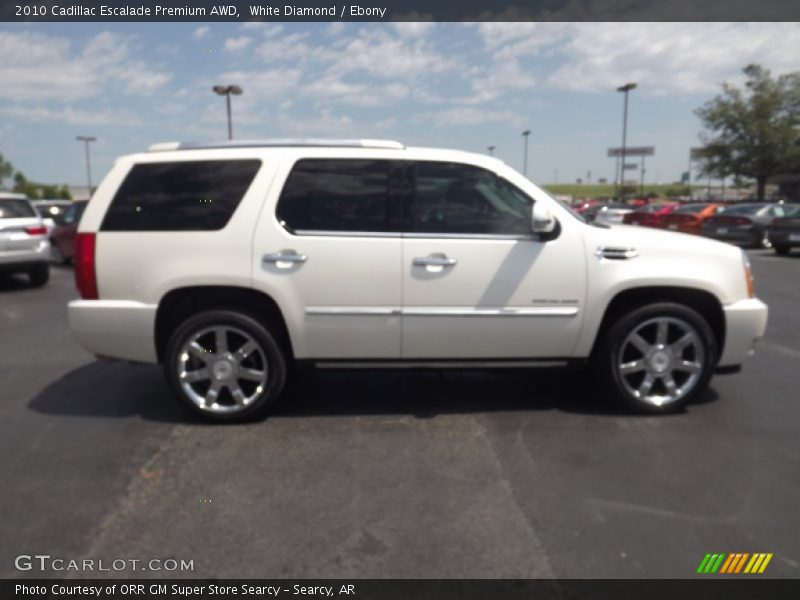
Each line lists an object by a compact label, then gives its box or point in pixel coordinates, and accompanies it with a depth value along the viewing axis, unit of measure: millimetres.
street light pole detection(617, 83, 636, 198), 43031
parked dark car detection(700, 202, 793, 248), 19516
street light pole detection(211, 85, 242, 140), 27781
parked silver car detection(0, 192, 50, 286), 11398
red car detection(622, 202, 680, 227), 23094
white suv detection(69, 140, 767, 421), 4523
